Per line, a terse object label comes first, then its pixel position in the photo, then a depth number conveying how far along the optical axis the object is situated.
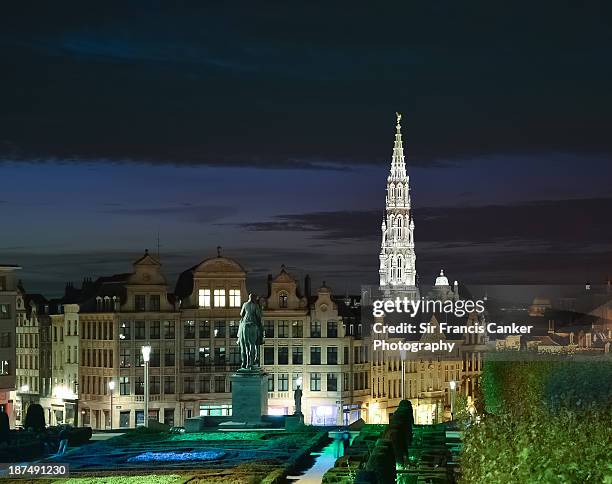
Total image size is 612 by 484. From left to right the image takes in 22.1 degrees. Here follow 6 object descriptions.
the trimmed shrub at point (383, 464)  33.97
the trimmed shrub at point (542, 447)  21.31
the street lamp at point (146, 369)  68.31
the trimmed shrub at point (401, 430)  43.38
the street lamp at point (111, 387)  93.38
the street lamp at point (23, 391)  114.13
